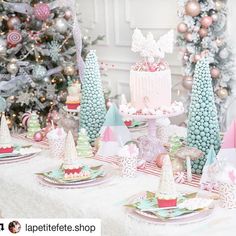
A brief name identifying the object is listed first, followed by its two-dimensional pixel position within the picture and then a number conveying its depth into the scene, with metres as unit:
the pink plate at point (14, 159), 2.38
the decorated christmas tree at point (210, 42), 3.90
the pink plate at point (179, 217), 1.60
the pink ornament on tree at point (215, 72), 3.89
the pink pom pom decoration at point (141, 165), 2.20
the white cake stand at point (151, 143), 2.30
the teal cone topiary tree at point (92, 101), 2.60
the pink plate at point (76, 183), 1.99
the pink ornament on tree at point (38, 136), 2.76
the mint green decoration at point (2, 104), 3.71
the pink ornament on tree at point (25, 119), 3.06
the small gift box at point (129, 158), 2.08
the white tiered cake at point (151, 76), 2.25
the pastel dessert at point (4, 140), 2.46
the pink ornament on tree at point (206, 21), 3.86
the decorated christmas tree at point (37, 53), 3.84
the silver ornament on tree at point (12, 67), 3.82
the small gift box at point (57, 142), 2.42
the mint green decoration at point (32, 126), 2.87
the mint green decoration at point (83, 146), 2.44
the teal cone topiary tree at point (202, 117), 2.10
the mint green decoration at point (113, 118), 2.49
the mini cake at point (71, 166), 2.05
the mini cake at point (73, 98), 2.87
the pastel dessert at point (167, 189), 1.67
